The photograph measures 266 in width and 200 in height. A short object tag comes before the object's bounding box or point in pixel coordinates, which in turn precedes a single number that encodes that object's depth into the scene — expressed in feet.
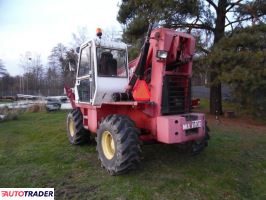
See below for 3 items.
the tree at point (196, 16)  45.55
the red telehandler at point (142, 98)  18.04
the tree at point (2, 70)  219.08
